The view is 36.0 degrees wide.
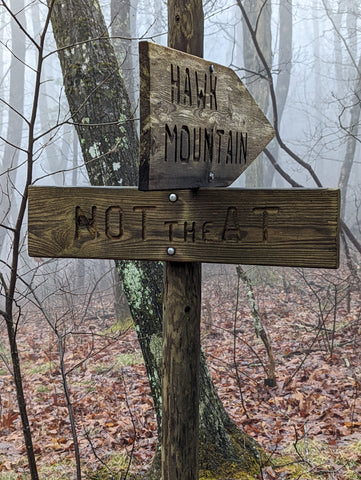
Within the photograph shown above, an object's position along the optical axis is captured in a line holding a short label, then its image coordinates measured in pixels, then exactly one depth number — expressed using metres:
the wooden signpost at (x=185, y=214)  1.99
